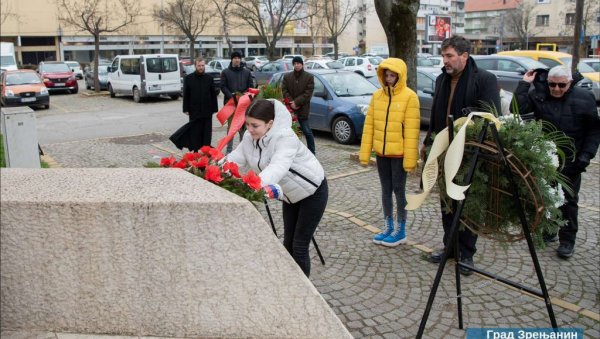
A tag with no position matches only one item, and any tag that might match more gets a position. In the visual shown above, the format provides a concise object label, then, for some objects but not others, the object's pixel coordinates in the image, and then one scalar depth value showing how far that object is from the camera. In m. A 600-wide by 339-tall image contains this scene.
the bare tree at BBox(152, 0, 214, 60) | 39.75
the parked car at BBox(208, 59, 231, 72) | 35.69
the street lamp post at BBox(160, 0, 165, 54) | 60.16
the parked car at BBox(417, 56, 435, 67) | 27.18
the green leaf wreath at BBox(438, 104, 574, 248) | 3.12
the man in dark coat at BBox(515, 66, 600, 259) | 4.82
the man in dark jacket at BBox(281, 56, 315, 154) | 9.46
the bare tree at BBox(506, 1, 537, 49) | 62.33
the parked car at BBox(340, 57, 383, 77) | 31.66
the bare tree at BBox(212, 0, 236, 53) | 38.85
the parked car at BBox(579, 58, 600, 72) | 20.43
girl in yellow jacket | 4.98
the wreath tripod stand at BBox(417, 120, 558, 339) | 3.08
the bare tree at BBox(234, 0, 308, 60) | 38.00
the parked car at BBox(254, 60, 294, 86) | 25.95
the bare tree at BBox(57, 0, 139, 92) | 26.77
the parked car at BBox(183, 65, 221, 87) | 24.88
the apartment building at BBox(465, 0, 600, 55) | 58.12
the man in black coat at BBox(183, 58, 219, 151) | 8.68
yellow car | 19.69
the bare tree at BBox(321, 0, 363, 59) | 47.17
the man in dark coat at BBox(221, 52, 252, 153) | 9.99
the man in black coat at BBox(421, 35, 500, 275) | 4.38
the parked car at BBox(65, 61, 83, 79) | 41.71
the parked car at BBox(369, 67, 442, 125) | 12.47
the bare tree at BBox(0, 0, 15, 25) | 36.81
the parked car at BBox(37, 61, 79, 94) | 26.59
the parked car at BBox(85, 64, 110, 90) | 28.19
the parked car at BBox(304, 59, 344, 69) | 28.88
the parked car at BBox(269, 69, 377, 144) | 11.16
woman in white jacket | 3.43
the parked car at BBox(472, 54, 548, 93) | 16.92
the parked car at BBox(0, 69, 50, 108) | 19.38
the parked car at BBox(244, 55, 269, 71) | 40.02
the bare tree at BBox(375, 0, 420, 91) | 8.27
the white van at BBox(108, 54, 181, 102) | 20.98
